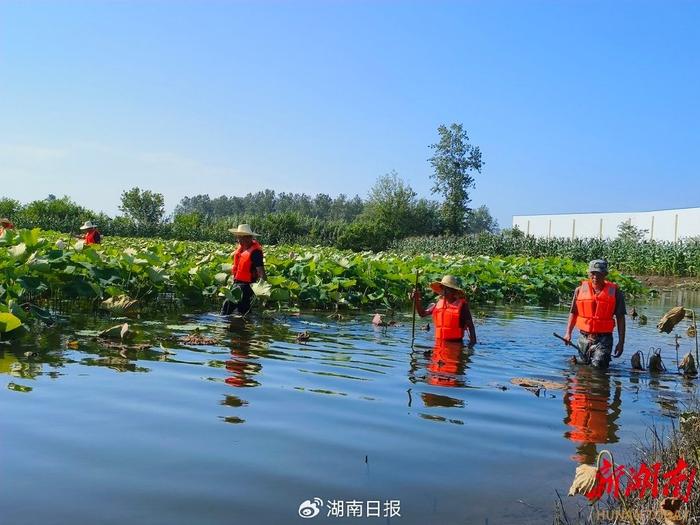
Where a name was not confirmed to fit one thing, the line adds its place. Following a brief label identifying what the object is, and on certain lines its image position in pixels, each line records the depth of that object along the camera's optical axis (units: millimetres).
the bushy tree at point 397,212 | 60812
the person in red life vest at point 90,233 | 14336
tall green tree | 58125
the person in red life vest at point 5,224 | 13391
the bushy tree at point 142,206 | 59219
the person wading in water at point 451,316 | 8633
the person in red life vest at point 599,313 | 7953
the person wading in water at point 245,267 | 10484
